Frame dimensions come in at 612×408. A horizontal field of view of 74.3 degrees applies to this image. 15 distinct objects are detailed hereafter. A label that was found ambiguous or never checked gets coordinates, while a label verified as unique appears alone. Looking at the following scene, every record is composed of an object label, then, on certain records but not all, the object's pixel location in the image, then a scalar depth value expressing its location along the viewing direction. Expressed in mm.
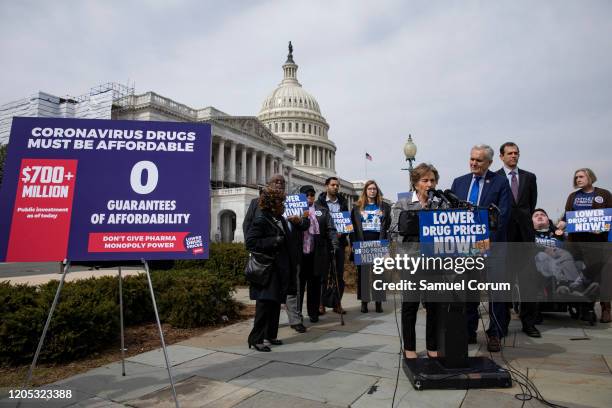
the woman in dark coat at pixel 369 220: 7177
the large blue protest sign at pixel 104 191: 3275
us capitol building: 45000
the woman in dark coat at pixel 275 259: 4746
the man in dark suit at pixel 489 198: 4645
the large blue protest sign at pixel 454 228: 3395
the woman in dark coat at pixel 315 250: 6324
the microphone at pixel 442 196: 3824
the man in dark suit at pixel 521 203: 5238
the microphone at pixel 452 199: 3675
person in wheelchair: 6395
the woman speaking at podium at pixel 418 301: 3830
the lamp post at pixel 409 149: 15414
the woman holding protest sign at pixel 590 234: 6453
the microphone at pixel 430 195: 3960
